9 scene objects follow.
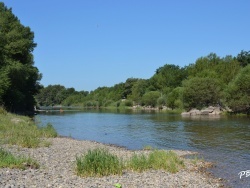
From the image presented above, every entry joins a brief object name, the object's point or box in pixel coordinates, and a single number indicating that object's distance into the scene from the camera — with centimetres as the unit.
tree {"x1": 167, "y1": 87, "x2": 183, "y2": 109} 13114
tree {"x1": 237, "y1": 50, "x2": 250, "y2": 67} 14746
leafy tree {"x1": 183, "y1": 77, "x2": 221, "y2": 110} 10994
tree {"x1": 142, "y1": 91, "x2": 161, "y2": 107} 16812
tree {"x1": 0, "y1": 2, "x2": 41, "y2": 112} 6112
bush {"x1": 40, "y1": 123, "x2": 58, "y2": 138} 3571
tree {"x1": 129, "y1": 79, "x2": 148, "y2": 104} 19368
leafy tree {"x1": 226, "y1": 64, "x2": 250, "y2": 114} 9288
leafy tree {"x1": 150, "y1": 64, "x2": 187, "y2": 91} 18081
